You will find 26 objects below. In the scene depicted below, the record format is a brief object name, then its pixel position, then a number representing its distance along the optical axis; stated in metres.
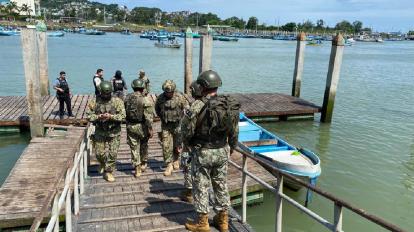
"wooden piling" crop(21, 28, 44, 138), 11.33
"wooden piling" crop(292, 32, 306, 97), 22.03
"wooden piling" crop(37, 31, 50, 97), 18.38
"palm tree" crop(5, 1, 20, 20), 135.75
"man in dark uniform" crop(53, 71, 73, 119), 13.24
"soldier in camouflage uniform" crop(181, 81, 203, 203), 5.14
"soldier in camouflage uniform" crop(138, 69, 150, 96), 12.20
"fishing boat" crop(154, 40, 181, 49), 69.78
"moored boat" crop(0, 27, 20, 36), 97.79
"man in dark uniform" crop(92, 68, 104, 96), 13.38
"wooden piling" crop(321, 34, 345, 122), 17.45
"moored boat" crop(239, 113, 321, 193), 9.37
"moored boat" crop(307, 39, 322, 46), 113.88
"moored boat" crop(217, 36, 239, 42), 121.53
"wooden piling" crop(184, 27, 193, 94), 17.92
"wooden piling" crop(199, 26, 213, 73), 16.25
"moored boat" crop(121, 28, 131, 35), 159.50
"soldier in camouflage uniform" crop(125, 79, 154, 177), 7.02
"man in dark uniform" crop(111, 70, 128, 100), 13.29
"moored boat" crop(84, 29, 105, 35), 134.50
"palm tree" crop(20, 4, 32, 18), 141.29
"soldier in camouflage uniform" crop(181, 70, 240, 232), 4.67
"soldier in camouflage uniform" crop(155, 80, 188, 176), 7.13
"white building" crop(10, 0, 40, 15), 144.70
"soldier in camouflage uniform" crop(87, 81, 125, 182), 6.74
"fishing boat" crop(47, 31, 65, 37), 108.31
